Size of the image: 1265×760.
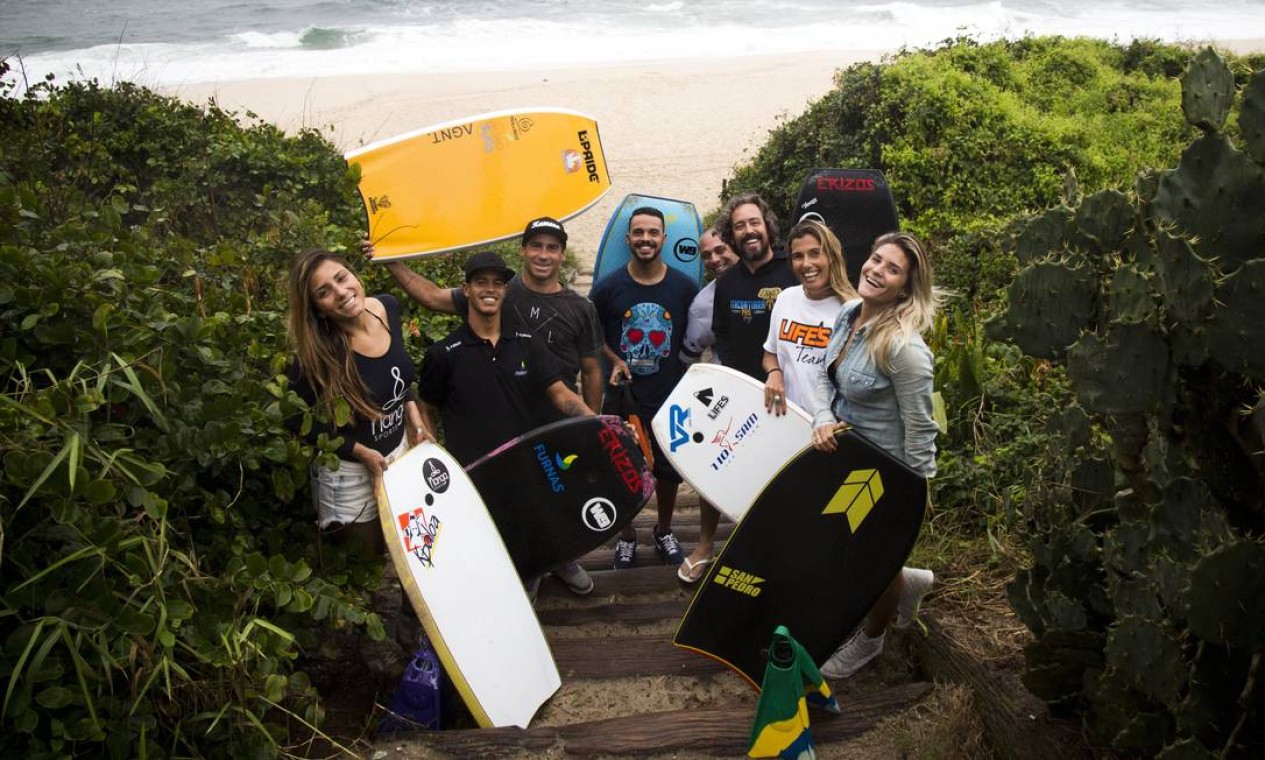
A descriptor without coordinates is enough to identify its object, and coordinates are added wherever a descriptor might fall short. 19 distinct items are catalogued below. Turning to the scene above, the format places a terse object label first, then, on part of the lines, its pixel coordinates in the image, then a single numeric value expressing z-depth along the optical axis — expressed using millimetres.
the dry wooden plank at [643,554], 4797
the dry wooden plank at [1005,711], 2930
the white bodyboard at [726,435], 4113
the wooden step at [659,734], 3148
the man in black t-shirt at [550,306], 4281
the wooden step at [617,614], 4195
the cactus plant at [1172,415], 2170
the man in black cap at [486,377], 3945
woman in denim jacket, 3275
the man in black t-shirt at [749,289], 4395
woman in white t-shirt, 3951
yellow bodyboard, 5434
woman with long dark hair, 3357
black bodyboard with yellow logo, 3439
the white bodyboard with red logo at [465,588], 3367
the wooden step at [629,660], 3775
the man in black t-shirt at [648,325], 4551
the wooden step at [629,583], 4418
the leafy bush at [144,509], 2311
